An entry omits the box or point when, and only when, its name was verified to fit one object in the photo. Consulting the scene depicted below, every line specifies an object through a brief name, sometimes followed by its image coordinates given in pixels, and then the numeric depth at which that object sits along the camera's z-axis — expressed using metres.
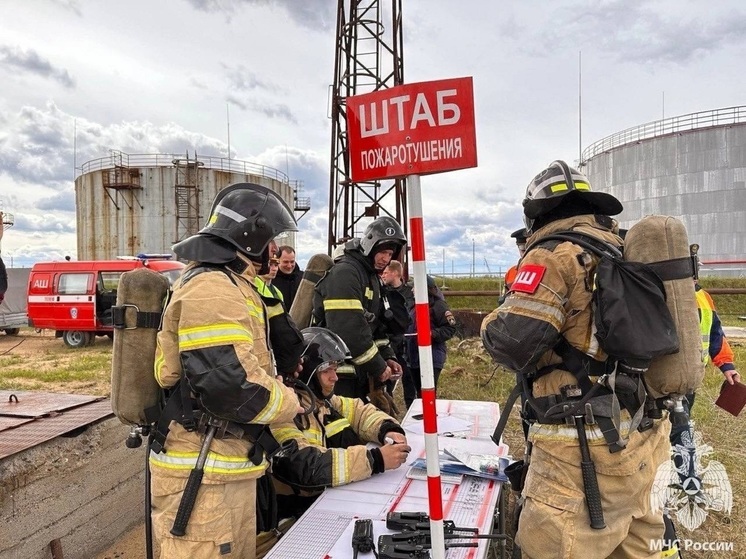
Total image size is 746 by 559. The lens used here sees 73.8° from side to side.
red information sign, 1.63
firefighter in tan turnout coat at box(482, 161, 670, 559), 1.96
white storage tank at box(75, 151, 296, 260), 23.59
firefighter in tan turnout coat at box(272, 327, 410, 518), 2.49
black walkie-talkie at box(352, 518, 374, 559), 1.89
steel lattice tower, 14.64
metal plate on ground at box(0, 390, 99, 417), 3.80
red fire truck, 11.86
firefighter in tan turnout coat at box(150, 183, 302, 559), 1.95
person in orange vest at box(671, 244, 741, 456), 3.51
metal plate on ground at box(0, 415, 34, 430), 3.45
